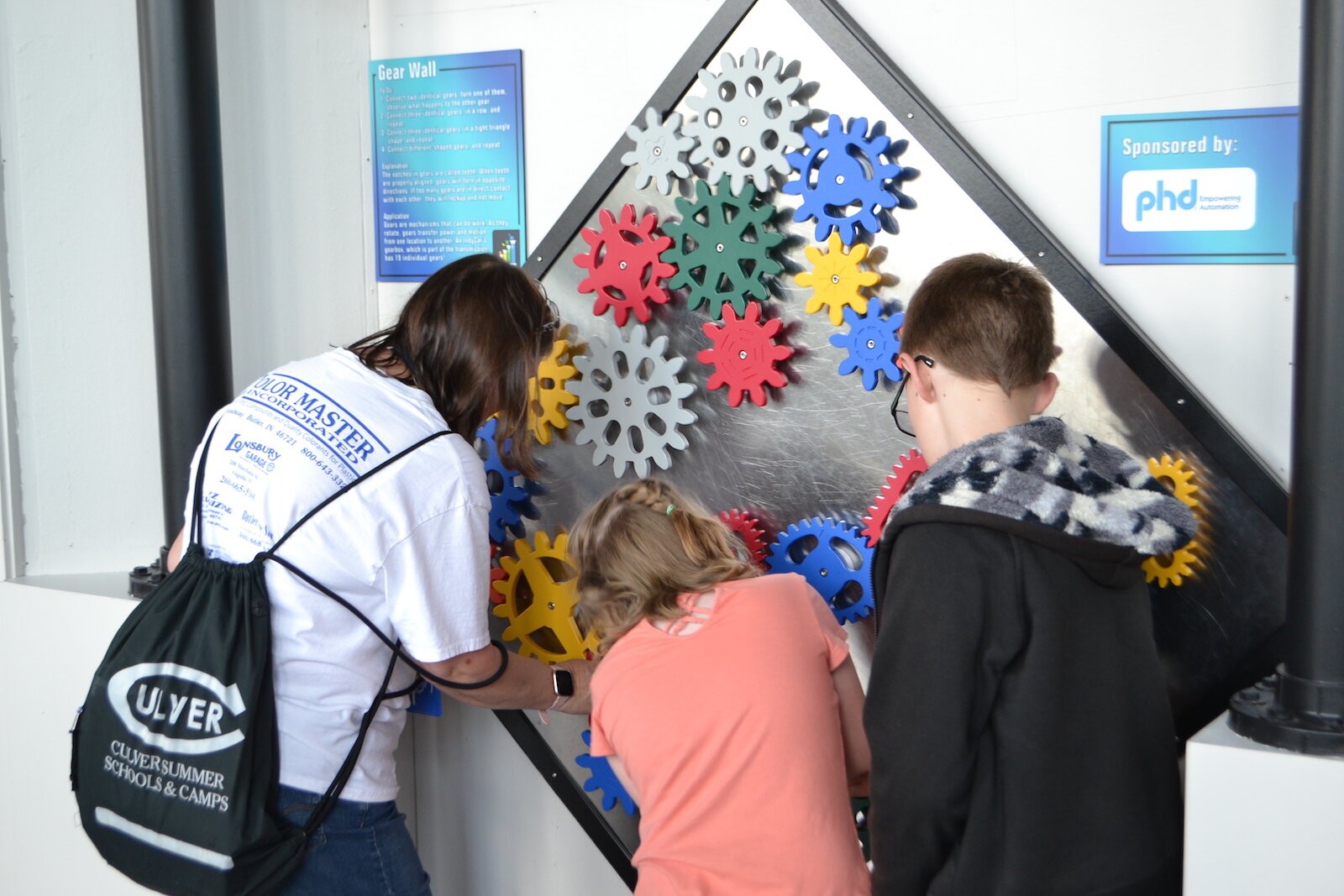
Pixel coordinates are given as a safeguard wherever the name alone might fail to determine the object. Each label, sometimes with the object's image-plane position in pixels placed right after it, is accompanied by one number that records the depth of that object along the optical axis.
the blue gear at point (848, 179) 1.55
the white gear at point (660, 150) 1.73
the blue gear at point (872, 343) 1.57
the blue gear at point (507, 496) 1.95
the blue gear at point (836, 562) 1.63
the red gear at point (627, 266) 1.75
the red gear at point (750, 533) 1.71
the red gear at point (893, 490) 1.58
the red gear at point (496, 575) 1.98
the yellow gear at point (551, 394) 1.87
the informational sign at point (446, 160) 1.93
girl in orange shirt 1.21
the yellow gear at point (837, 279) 1.58
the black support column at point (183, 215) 1.77
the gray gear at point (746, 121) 1.62
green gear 1.65
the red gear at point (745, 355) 1.67
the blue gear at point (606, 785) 1.88
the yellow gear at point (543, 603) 1.90
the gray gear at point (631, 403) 1.77
